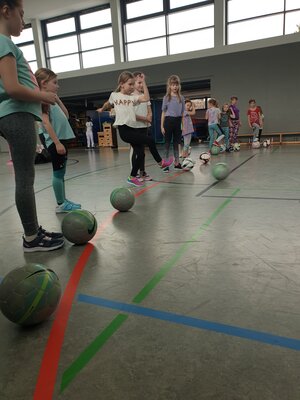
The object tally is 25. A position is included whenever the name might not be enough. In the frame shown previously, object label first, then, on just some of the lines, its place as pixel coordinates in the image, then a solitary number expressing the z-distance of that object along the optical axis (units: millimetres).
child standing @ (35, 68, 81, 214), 3166
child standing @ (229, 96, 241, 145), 10712
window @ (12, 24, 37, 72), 17391
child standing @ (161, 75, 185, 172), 5973
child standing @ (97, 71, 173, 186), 4727
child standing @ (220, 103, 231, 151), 10500
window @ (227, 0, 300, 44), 12336
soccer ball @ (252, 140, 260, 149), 11648
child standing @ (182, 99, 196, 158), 7653
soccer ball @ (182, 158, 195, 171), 6246
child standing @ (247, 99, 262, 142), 11492
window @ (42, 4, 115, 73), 15625
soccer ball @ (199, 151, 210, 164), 7336
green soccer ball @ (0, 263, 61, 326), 1483
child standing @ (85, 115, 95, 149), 17531
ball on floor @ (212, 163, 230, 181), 5055
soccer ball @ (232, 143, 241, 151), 10703
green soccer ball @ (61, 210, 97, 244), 2539
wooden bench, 12992
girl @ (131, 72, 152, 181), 5035
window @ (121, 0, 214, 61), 13766
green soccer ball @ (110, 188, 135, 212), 3496
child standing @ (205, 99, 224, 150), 9508
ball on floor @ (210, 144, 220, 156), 9500
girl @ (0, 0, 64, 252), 2002
